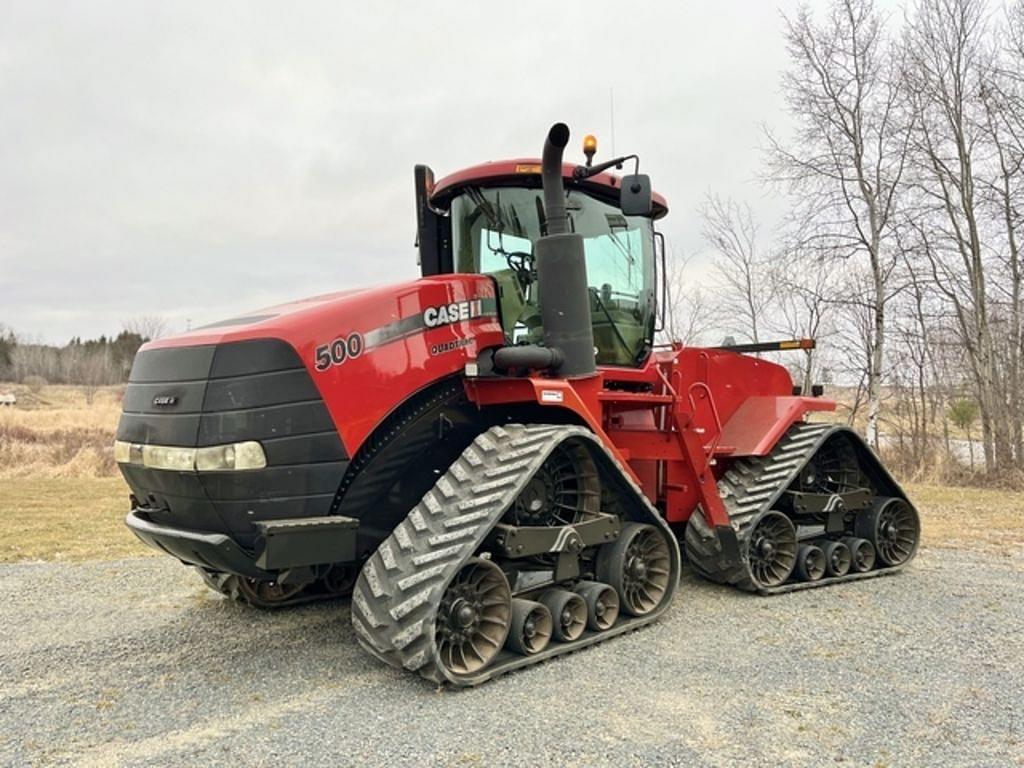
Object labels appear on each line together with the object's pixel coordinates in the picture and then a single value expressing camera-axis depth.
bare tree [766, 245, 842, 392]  16.46
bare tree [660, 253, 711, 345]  20.91
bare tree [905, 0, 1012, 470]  15.22
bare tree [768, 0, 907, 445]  15.54
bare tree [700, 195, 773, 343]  19.92
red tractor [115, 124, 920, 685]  3.75
